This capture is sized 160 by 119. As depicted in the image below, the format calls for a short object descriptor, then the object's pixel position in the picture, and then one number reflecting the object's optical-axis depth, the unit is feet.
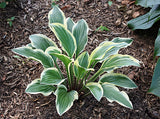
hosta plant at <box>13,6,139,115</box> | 4.91
